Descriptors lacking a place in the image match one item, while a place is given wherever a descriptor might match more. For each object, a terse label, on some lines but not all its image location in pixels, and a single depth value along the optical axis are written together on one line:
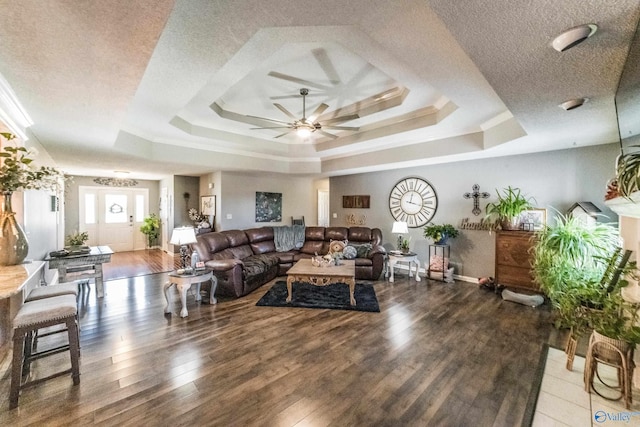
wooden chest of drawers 4.02
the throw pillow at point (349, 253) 5.29
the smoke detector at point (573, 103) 2.18
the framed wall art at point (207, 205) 6.75
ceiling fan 3.43
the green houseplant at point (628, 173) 1.55
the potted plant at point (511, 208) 4.17
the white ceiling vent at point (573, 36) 1.32
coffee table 3.79
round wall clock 5.70
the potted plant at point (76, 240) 4.49
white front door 7.99
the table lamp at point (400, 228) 5.41
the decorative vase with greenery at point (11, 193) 2.20
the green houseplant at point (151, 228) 8.38
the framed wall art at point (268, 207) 7.13
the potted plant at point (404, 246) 5.51
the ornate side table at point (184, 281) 3.41
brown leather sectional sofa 4.18
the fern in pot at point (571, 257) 2.54
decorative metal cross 5.00
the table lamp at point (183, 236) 3.56
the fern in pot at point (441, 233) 5.11
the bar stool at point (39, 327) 1.85
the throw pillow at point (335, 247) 5.04
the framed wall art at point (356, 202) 6.84
